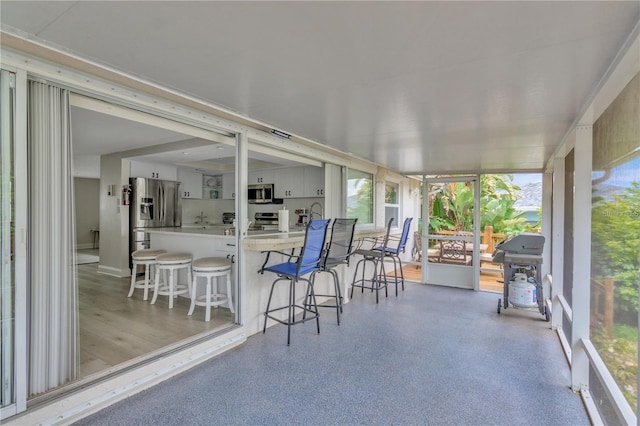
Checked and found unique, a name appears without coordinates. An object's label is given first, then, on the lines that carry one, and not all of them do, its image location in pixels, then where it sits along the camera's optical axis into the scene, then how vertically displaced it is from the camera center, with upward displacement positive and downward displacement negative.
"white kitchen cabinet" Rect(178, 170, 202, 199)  6.80 +0.57
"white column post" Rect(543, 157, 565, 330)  3.55 -0.40
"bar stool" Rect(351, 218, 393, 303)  4.63 -0.67
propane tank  3.85 -1.01
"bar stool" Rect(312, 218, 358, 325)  3.66 -0.42
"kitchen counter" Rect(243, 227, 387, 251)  3.01 -0.32
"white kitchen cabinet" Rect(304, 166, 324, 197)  5.80 +0.55
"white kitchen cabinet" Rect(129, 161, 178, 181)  5.82 +0.75
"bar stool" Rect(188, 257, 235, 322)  3.43 -0.72
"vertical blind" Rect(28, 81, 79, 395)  1.81 -0.23
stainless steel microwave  6.46 +0.33
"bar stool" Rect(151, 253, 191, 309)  3.80 -0.80
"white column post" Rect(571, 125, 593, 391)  2.28 -0.31
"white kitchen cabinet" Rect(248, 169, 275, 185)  6.52 +0.72
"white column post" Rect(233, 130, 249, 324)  3.11 -0.09
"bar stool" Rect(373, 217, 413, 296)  4.90 -0.55
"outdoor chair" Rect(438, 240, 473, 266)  5.68 -0.76
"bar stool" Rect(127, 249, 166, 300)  4.16 -0.71
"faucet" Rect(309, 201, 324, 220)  5.86 +0.03
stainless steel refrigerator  5.73 +0.03
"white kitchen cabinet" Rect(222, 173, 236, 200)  7.11 +0.54
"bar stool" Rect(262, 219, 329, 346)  3.00 -0.50
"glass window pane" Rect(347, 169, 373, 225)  5.31 +0.27
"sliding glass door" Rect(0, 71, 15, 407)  1.66 -0.19
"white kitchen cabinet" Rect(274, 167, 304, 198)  6.07 +0.55
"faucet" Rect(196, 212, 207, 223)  7.37 -0.21
